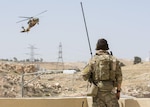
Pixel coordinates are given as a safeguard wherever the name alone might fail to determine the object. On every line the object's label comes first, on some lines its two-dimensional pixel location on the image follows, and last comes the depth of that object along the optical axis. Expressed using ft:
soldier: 24.26
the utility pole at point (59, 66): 415.56
